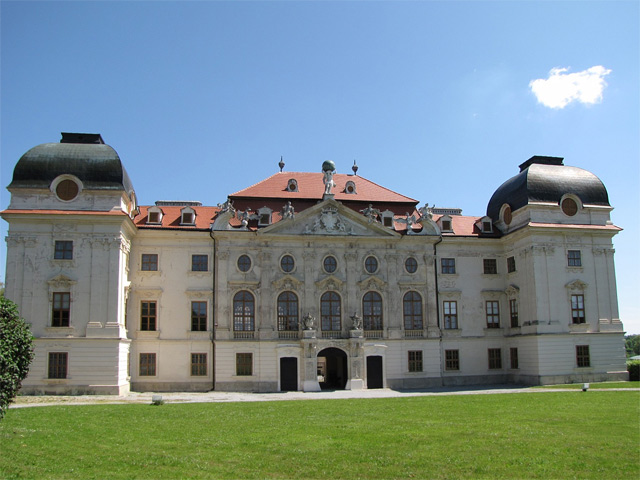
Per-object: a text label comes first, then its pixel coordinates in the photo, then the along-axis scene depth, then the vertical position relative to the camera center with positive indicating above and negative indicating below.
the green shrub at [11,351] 18.08 -0.56
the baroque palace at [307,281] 38.03 +3.29
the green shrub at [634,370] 43.72 -3.48
